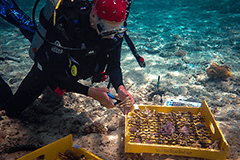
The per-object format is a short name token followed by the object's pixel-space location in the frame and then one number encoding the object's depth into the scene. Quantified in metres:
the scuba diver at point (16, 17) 3.47
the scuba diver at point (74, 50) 2.38
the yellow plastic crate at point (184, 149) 2.19
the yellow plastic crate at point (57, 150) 2.01
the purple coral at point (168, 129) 2.60
